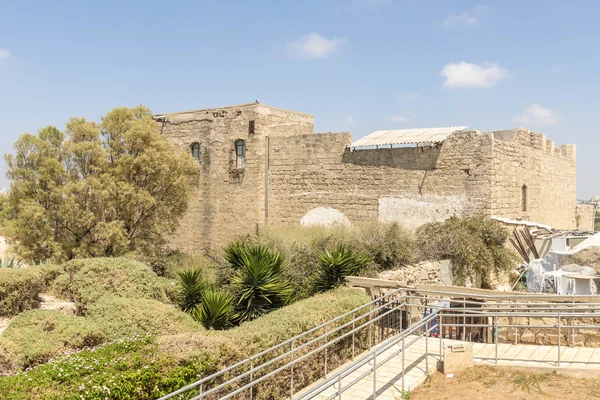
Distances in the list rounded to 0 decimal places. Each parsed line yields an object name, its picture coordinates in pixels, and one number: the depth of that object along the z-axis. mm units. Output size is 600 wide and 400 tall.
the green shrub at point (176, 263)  15094
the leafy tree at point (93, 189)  15586
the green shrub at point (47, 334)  8094
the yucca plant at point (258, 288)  11125
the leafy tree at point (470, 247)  14055
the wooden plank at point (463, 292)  9117
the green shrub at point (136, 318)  9133
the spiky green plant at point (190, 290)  12141
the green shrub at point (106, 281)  11289
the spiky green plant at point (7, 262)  16234
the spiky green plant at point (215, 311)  10508
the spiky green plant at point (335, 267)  11828
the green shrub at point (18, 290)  11430
